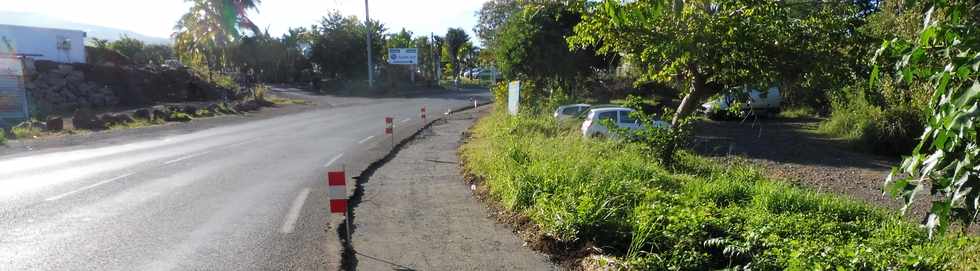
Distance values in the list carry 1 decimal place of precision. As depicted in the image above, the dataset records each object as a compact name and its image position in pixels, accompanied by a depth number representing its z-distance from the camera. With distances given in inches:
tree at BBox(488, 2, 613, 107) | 1111.0
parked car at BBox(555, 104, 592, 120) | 876.6
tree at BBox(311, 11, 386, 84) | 2365.9
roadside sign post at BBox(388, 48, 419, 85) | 2378.2
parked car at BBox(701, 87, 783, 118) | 1139.3
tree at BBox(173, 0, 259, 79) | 1879.9
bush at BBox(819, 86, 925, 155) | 762.2
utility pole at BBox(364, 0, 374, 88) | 2064.1
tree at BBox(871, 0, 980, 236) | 96.7
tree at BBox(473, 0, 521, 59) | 2001.6
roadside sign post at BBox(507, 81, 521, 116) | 848.1
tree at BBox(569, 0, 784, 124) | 379.9
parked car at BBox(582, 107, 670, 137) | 704.4
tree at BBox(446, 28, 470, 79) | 3331.7
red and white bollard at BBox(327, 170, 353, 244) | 275.1
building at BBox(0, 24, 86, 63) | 1338.6
